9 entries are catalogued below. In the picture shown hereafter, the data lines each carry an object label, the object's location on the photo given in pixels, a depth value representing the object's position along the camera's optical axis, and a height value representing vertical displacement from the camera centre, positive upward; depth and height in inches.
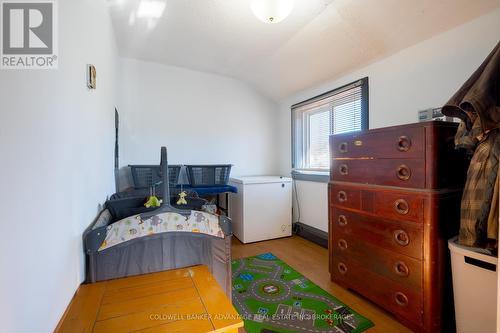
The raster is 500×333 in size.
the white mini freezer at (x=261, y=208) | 109.4 -20.9
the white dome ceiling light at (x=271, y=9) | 54.8 +38.4
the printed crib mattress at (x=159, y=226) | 41.6 -11.5
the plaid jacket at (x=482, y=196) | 40.3 -5.8
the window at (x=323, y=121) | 89.3 +20.1
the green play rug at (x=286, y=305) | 55.4 -38.4
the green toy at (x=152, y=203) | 53.6 -8.7
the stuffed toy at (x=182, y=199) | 60.1 -8.9
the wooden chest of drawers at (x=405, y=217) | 49.2 -12.3
